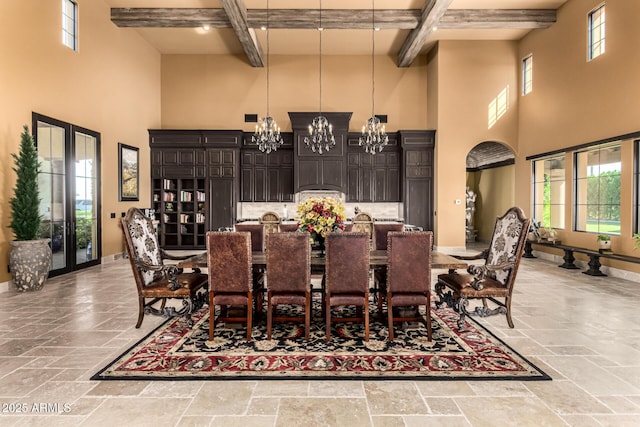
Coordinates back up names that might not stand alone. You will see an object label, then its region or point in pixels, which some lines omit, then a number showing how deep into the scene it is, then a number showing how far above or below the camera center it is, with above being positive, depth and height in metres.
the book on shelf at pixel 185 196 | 9.40 +0.31
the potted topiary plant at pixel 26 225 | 4.77 -0.24
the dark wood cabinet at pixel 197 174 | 9.26 +0.89
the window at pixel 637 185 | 5.50 +0.35
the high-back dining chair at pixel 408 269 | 3.11 -0.56
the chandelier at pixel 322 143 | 8.88 +1.67
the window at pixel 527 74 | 8.41 +3.26
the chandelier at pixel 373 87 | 6.70 +3.36
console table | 5.53 -0.83
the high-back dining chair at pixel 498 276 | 3.30 -0.68
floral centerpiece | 3.66 -0.10
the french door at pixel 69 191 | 5.66 +0.29
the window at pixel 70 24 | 6.07 +3.29
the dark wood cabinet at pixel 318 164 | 9.17 +1.09
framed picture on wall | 7.86 +0.82
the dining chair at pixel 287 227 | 5.34 -0.31
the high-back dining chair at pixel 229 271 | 3.11 -0.58
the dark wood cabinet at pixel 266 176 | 9.52 +0.85
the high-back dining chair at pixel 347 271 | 3.10 -0.57
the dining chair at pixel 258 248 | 3.64 -0.53
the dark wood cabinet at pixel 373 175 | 9.50 +0.88
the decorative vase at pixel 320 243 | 3.79 -0.41
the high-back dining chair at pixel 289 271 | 3.12 -0.58
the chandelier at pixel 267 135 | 6.30 +1.34
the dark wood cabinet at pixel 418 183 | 9.23 +0.64
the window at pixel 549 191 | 7.48 +0.36
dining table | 3.27 -0.53
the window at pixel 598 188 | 6.01 +0.34
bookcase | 9.34 -0.07
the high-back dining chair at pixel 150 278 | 3.29 -0.70
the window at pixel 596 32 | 6.24 +3.20
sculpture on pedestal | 11.30 -0.23
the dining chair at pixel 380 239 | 3.87 -0.42
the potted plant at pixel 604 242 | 5.90 -0.60
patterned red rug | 2.55 -1.22
